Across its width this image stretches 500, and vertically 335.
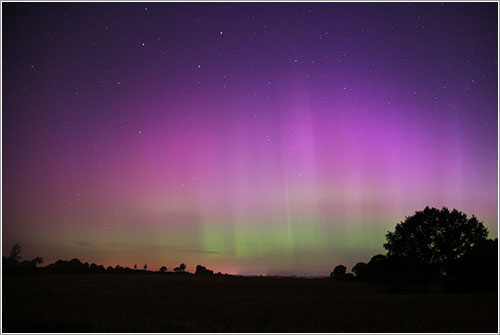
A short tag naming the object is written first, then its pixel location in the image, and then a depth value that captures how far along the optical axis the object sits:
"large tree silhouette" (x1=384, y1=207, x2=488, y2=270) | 42.88
